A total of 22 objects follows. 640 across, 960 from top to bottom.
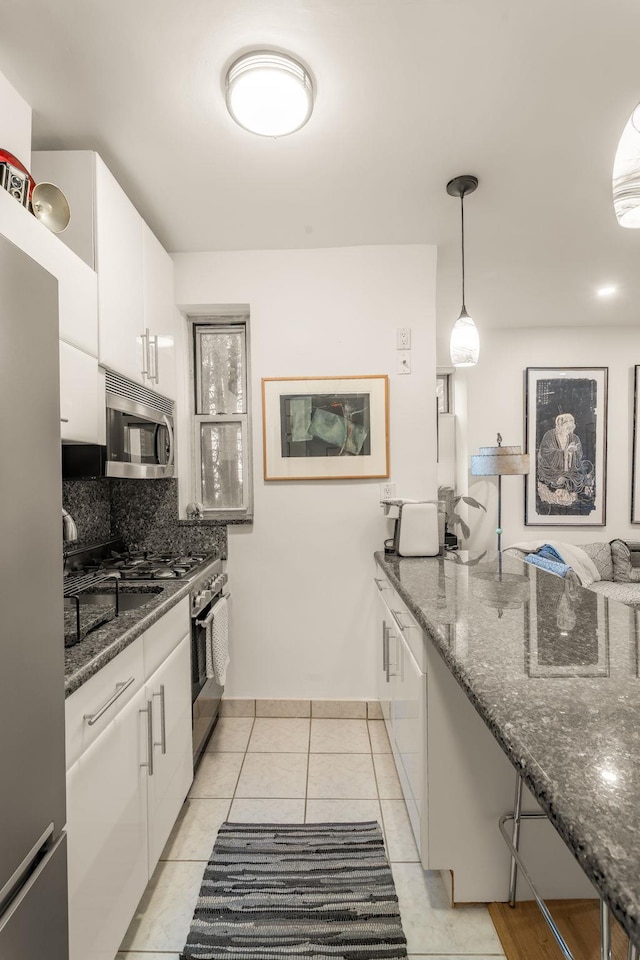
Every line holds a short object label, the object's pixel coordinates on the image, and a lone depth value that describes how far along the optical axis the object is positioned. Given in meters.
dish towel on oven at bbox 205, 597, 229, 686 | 2.18
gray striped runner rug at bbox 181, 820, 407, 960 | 1.38
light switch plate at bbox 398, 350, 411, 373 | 2.67
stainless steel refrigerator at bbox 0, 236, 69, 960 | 0.72
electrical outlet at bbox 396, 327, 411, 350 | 2.67
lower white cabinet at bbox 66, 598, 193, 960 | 1.05
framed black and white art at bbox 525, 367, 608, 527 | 4.48
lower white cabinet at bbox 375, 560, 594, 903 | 1.44
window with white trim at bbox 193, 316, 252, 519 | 2.90
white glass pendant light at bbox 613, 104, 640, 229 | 0.97
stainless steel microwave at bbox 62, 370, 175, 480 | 1.79
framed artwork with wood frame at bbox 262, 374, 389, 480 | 2.69
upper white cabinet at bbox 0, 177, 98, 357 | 1.30
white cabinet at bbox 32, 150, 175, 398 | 1.76
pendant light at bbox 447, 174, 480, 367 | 2.10
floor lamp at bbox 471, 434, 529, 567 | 2.20
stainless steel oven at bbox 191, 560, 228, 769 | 2.03
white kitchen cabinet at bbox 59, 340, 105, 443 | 1.53
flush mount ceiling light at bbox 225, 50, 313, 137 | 1.42
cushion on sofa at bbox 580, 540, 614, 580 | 4.15
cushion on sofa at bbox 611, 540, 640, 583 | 4.09
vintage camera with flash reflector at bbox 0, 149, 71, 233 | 1.61
